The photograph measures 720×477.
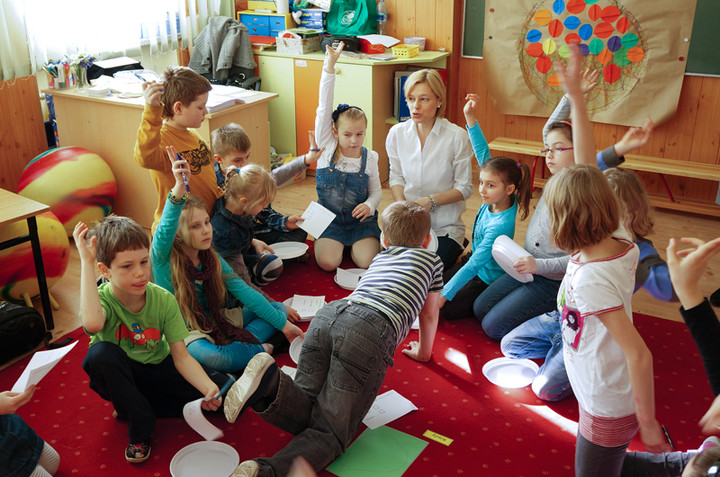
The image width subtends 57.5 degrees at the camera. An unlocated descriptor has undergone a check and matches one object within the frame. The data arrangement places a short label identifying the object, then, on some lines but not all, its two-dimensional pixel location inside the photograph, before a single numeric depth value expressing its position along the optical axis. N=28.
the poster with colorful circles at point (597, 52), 3.94
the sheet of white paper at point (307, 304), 2.87
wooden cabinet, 4.42
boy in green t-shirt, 1.92
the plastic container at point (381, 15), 4.73
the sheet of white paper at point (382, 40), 4.54
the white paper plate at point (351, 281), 3.13
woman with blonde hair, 3.13
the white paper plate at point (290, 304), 2.83
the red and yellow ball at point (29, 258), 2.76
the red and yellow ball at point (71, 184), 3.46
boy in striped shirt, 1.84
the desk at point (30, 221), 2.57
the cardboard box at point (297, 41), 4.63
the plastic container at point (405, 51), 4.41
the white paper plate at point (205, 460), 1.96
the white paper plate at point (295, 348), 2.50
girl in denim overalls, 3.16
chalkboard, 4.50
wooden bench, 3.89
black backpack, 2.50
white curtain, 3.69
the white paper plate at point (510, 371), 2.44
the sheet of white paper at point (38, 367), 1.72
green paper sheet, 1.98
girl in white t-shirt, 1.53
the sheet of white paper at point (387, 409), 2.20
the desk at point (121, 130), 3.70
